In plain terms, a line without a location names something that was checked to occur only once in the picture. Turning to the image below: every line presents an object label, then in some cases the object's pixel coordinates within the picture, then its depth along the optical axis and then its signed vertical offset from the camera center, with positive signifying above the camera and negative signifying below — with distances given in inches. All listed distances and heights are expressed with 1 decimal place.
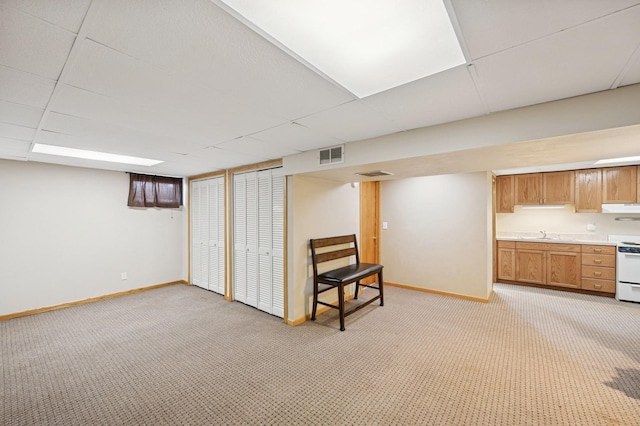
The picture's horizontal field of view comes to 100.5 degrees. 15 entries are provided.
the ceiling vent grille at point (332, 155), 117.0 +26.2
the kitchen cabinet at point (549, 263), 185.0 -37.7
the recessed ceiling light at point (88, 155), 123.9 +31.0
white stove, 163.2 -37.7
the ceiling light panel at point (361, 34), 40.6 +31.3
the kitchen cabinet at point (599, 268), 173.9 -38.1
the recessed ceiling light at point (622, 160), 153.4 +30.5
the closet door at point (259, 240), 150.5 -16.2
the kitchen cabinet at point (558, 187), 193.2 +18.0
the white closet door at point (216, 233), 189.3 -13.9
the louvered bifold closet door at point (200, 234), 203.5 -16.2
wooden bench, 133.6 -32.8
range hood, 173.8 +2.1
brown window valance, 193.4 +17.4
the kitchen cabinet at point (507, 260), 206.5 -38.1
